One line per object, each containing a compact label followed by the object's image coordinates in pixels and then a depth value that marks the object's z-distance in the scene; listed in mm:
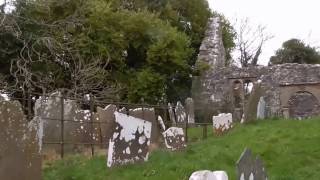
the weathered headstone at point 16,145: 4803
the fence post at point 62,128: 7933
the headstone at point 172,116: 13120
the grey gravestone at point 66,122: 8616
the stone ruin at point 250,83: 18926
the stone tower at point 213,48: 20380
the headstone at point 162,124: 11560
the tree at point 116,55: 15527
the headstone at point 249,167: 4399
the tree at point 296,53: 30314
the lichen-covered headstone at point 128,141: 6631
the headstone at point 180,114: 12778
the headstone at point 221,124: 10775
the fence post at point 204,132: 10694
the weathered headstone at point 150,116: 10107
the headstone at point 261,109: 12598
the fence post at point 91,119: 8747
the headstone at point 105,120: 9266
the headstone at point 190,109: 14646
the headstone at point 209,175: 3569
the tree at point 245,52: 34061
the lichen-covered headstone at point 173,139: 8139
